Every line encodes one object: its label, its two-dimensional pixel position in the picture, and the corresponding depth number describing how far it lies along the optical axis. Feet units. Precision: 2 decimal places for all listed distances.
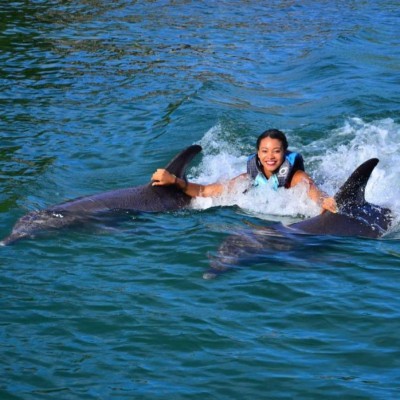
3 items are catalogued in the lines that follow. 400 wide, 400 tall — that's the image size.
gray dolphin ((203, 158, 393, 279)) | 50.87
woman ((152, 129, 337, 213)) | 59.47
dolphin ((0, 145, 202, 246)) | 55.12
